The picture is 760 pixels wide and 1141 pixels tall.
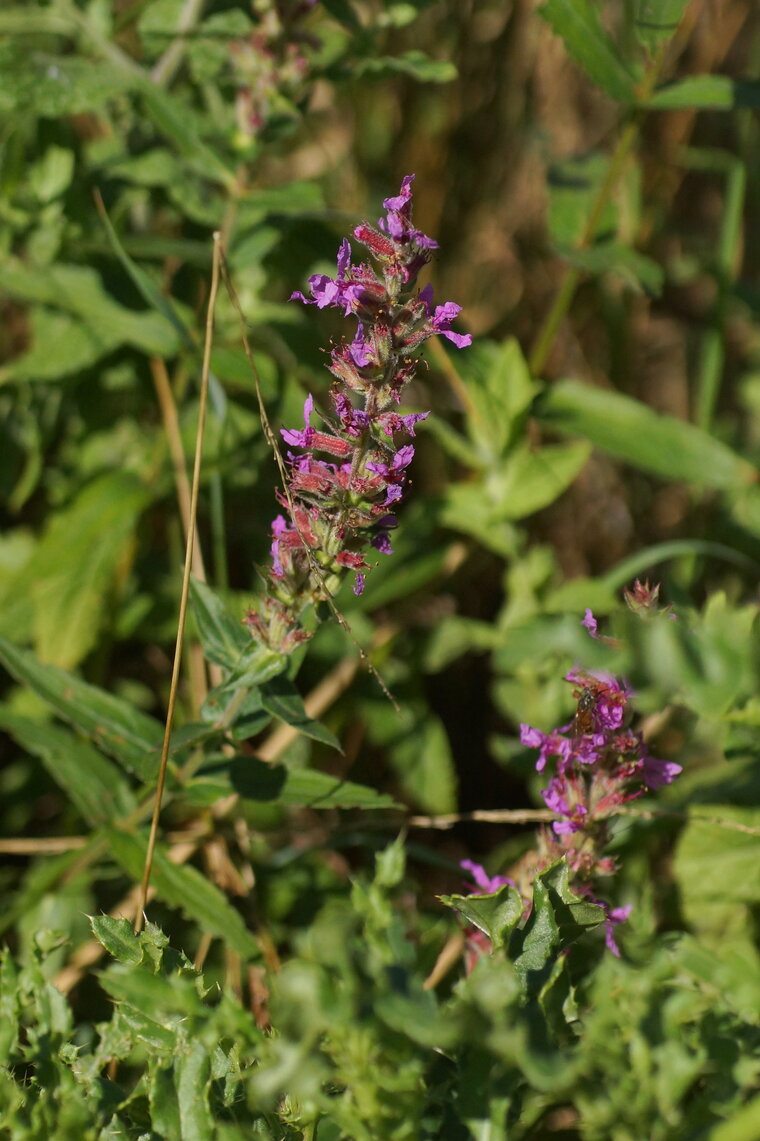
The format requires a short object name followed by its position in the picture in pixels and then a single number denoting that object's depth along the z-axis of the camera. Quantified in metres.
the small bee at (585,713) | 2.80
